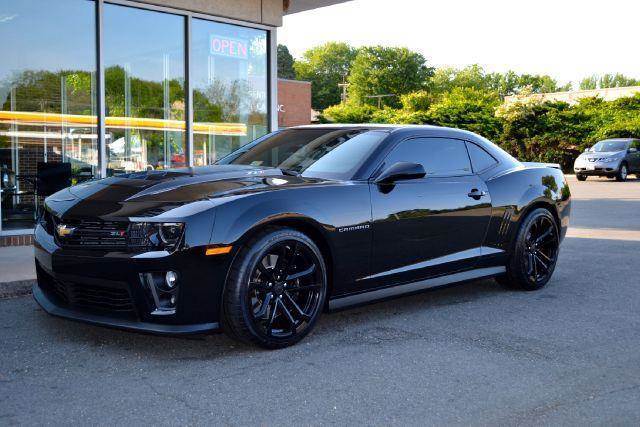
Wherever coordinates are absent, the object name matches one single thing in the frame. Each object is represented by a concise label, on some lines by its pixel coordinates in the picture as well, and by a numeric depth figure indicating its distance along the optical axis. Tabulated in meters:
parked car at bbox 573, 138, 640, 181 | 26.92
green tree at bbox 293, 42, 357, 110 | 121.75
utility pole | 104.31
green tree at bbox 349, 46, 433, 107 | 100.12
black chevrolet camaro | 4.10
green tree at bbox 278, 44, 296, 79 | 127.12
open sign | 11.70
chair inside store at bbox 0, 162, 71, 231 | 9.47
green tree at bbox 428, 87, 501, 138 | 38.44
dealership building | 9.74
